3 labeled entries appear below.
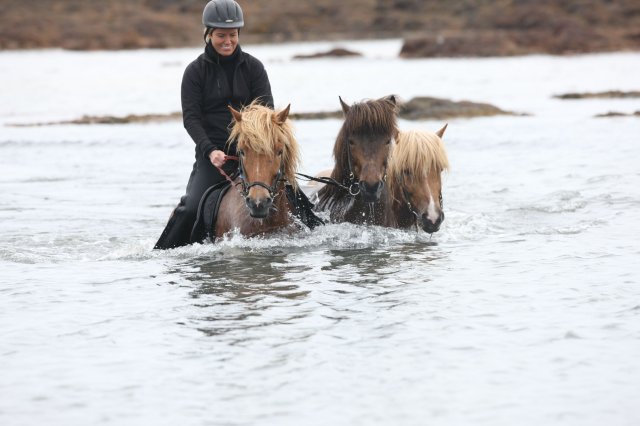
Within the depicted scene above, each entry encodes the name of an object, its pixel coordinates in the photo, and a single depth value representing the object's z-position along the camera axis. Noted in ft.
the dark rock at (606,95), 209.67
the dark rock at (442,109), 179.52
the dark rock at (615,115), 169.27
